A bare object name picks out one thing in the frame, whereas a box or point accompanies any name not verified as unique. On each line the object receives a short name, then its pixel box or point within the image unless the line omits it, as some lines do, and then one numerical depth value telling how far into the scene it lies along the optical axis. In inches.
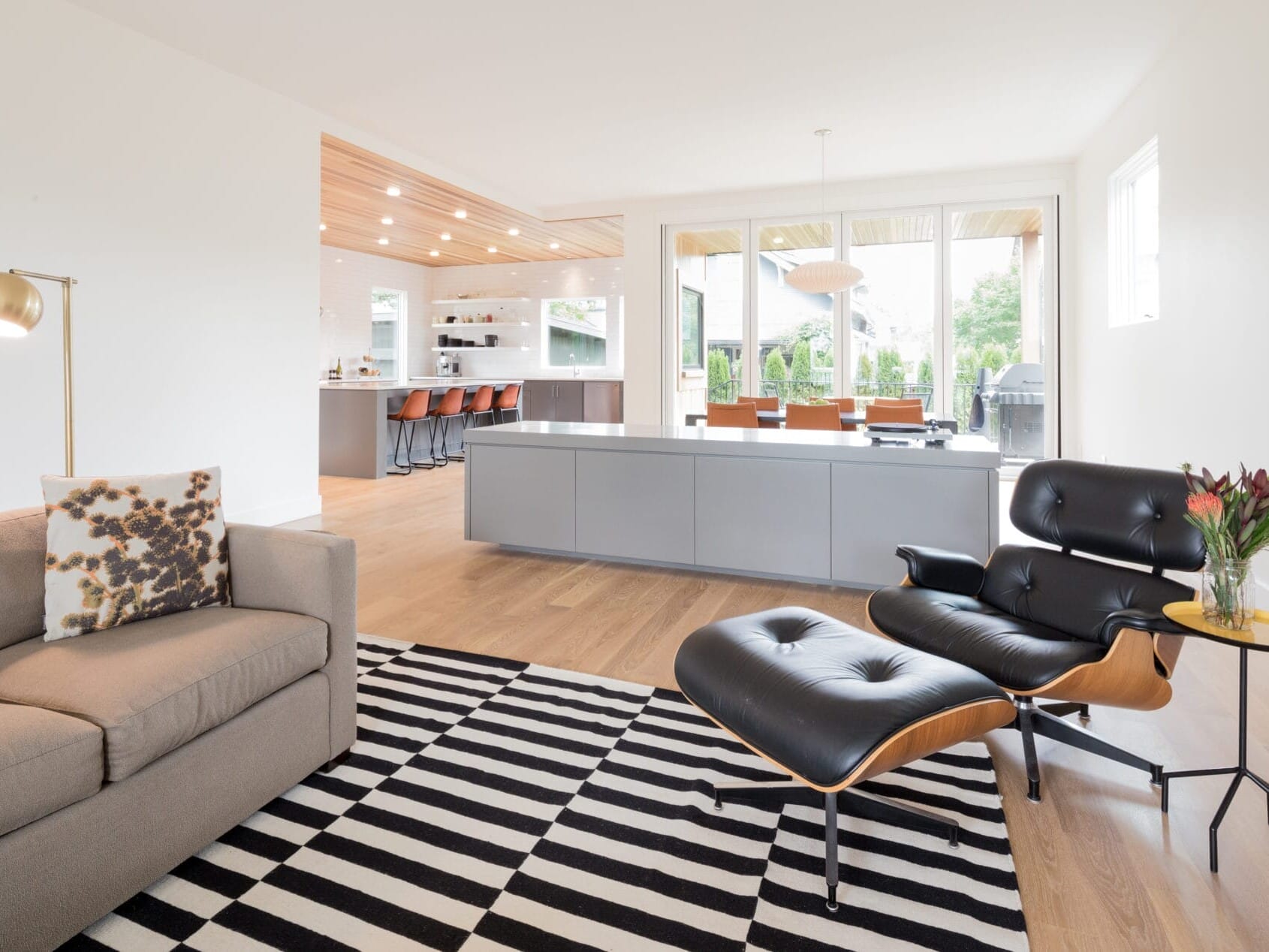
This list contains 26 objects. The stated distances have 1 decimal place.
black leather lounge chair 74.2
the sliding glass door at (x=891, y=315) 298.4
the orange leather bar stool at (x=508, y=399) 402.0
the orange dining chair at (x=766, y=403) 265.3
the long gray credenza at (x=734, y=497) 142.9
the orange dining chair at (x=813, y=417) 219.9
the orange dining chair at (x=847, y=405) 268.8
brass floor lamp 74.2
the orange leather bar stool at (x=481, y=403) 373.1
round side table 61.9
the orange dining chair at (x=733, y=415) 217.6
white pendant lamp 267.4
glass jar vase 64.4
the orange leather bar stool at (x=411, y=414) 323.9
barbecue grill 298.8
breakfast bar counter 309.0
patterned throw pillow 73.3
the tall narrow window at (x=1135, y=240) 217.2
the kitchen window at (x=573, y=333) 470.6
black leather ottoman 60.9
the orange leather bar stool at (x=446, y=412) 348.5
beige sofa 53.8
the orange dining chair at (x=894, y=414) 221.3
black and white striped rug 59.2
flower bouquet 64.5
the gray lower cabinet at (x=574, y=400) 434.0
